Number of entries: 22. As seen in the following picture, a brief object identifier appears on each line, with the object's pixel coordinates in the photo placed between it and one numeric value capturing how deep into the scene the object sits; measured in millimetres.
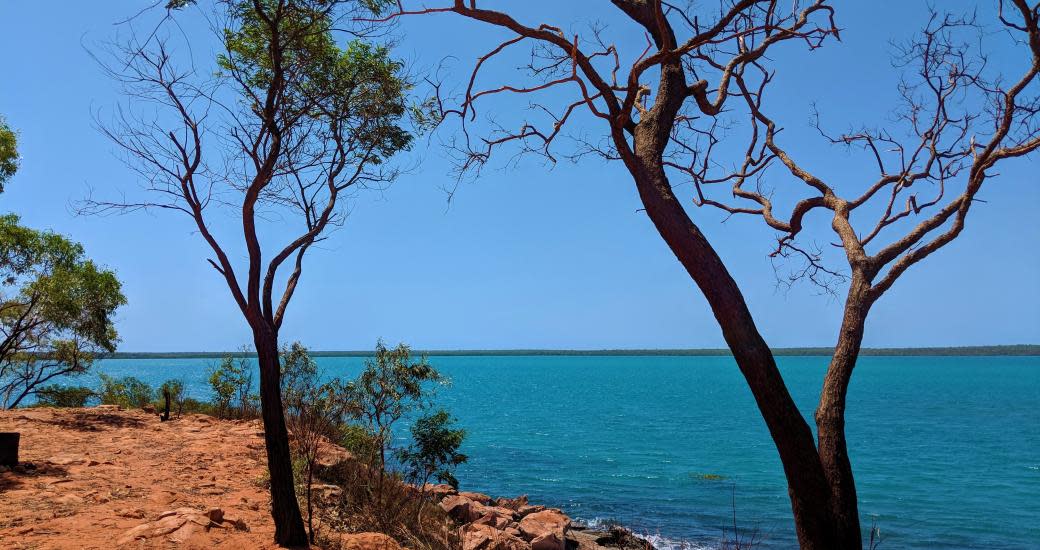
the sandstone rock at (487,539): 10680
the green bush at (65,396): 22141
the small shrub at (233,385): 19531
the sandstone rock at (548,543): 13789
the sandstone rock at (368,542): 8328
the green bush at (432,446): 13750
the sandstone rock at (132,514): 8305
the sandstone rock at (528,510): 17234
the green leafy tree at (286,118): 7605
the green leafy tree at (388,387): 12227
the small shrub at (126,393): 21980
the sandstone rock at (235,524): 8219
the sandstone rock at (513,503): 17931
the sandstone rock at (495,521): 14422
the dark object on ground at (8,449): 10102
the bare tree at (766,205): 4441
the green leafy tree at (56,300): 18562
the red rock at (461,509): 14933
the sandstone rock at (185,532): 7489
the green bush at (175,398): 20125
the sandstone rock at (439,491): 15895
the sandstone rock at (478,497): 18203
